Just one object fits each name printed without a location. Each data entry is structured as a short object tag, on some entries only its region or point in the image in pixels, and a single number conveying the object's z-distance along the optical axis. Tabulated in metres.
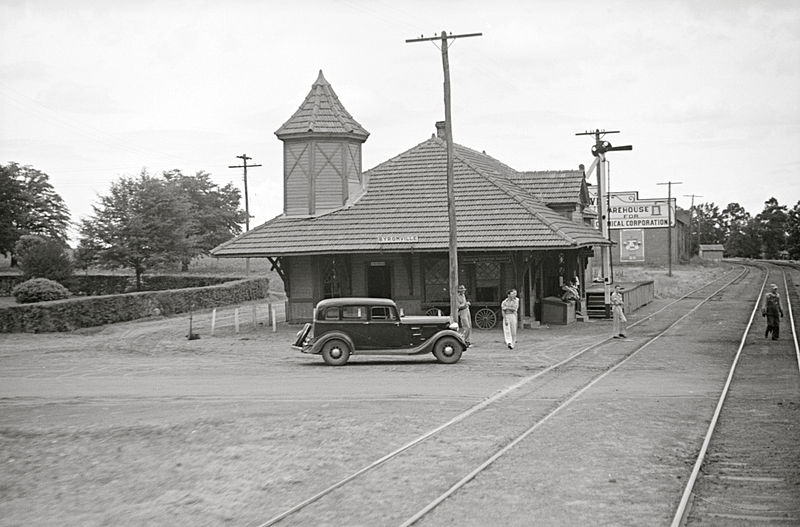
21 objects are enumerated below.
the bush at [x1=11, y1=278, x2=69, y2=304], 45.78
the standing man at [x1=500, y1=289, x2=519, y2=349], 25.59
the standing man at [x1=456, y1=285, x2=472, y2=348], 25.58
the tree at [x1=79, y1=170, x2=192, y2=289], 58.47
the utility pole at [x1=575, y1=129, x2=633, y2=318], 33.09
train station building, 32.62
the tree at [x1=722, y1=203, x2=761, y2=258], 170.88
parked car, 22.53
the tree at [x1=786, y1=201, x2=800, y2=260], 131.60
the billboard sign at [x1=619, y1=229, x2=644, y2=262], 94.69
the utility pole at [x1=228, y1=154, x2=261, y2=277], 62.38
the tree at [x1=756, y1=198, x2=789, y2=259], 158.88
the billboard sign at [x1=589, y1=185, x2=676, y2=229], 85.62
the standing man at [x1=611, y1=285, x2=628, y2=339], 28.12
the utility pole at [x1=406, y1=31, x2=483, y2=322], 27.39
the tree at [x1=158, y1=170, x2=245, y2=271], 89.44
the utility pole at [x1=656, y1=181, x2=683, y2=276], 73.11
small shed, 142.25
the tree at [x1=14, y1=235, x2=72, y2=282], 53.28
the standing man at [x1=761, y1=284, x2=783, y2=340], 26.48
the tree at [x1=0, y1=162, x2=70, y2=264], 76.94
